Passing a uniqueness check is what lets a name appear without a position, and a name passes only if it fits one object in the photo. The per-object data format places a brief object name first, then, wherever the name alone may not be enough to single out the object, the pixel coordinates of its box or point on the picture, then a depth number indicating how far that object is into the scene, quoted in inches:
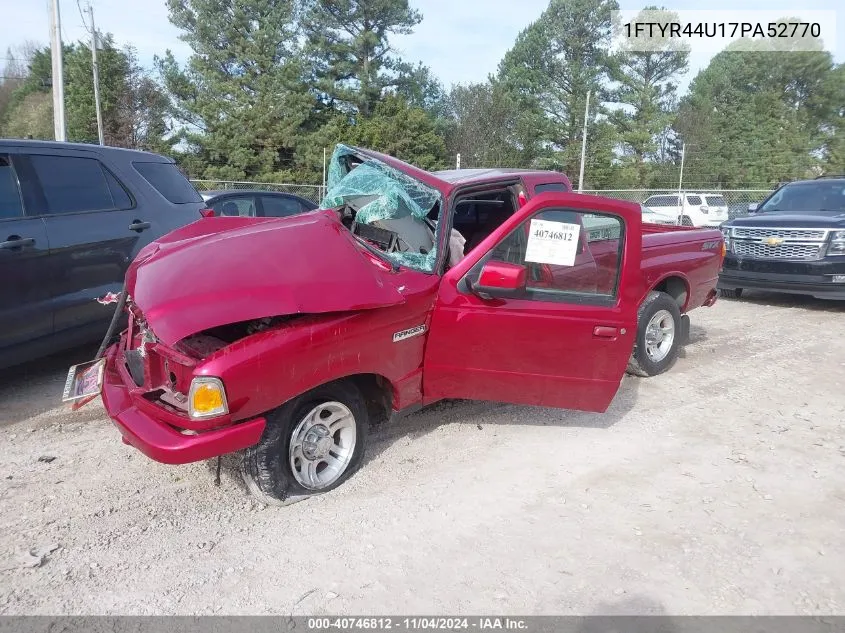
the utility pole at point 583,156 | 1429.6
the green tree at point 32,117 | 1605.2
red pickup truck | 121.7
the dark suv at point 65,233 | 185.8
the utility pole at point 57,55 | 585.9
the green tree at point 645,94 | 1657.2
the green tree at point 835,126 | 1642.5
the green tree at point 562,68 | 1711.4
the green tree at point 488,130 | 1622.8
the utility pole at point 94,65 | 1124.8
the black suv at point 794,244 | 335.0
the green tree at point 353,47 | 1508.4
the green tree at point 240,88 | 1411.2
